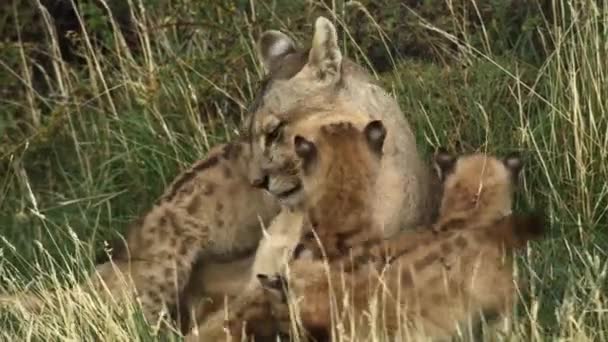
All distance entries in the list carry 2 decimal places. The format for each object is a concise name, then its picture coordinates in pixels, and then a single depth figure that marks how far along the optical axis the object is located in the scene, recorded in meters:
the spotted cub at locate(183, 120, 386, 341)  11.78
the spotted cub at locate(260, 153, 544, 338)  11.05
